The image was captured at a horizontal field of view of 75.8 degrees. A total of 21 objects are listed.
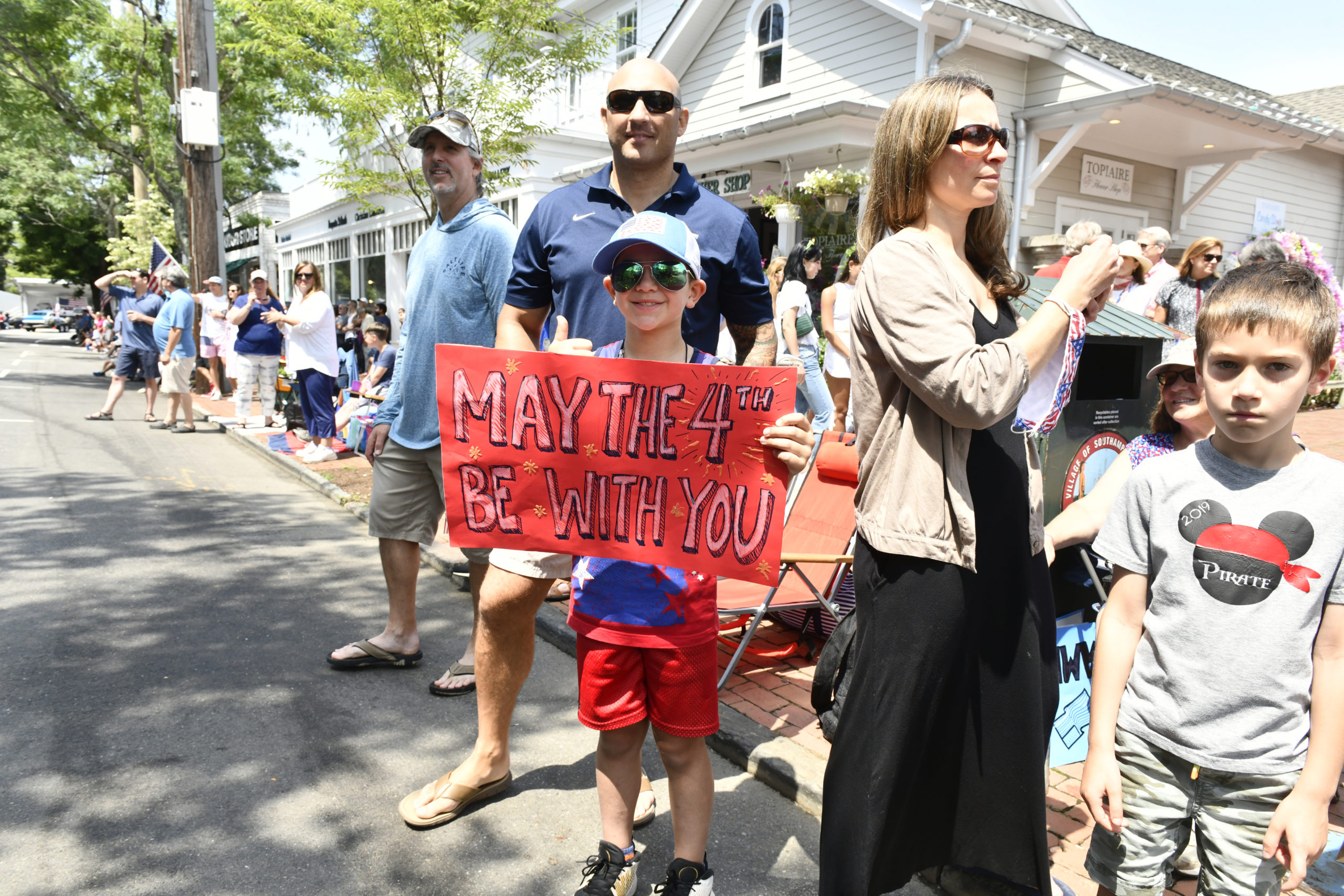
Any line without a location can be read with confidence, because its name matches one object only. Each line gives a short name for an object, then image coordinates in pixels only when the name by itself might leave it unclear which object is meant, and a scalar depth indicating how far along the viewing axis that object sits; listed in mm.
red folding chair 3736
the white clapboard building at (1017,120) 10297
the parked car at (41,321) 62888
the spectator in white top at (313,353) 8562
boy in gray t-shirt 1625
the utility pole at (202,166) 13039
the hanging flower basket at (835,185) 10227
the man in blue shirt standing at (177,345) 10555
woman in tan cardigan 1791
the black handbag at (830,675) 2758
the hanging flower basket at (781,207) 11211
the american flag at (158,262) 12742
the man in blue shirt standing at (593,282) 2592
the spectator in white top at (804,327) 7867
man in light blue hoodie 3439
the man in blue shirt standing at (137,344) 11750
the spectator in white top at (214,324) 13406
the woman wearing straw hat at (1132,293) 6199
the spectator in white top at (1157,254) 6543
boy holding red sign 2182
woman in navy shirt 10055
